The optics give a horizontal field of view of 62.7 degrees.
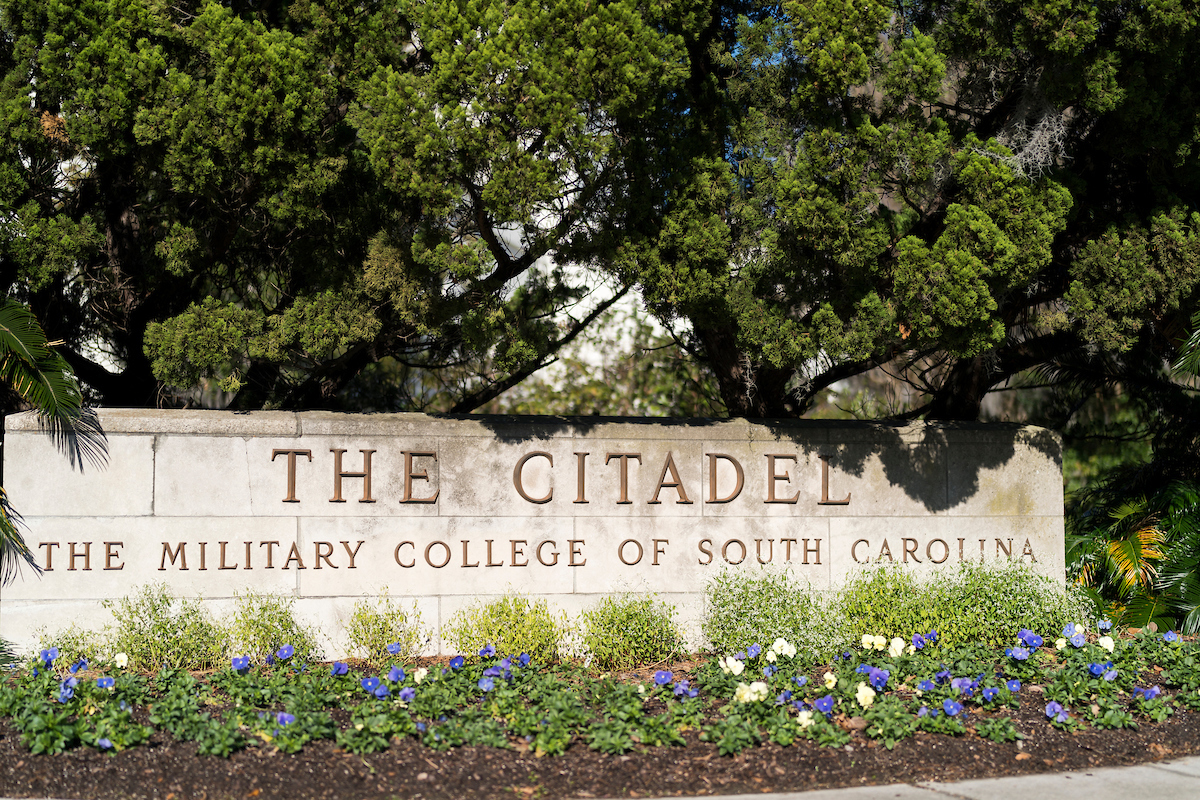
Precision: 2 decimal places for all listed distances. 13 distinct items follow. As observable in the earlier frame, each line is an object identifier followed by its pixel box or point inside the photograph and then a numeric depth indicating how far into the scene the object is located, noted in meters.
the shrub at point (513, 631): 6.39
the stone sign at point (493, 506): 6.55
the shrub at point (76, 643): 6.29
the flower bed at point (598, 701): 4.65
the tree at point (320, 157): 5.86
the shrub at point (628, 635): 6.46
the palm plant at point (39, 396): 6.35
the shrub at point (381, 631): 6.43
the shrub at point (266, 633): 6.32
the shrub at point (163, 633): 6.19
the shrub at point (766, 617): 6.36
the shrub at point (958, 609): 6.64
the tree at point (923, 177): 6.07
